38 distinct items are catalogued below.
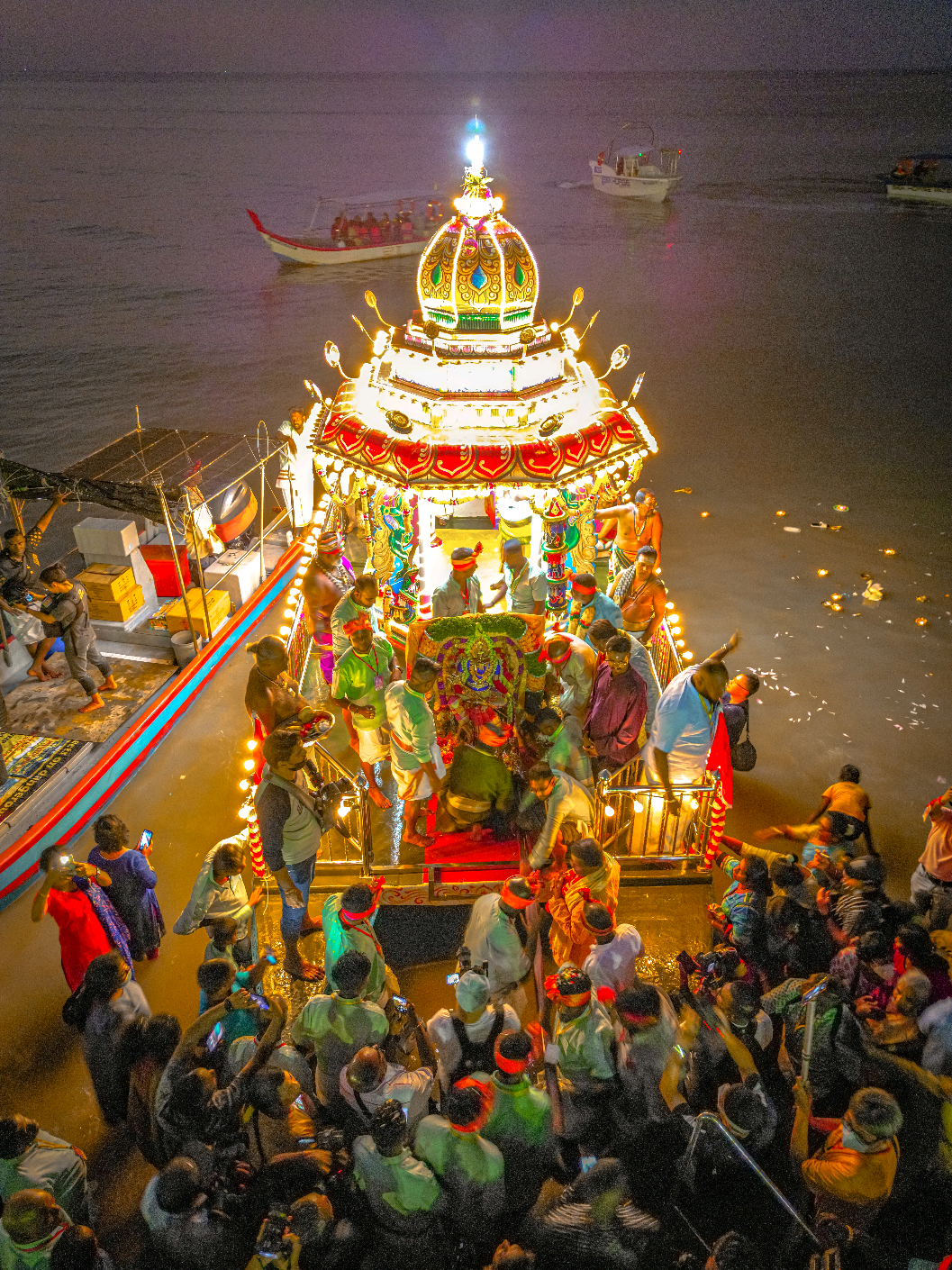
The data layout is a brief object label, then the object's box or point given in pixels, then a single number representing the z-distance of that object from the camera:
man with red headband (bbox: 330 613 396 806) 6.37
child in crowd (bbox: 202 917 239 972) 4.63
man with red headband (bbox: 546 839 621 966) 4.81
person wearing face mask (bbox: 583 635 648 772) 6.17
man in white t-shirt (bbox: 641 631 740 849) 5.70
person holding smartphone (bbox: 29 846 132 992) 4.82
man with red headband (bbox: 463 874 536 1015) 4.59
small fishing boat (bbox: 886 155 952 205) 47.94
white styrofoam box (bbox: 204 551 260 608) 10.54
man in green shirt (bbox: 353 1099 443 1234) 3.50
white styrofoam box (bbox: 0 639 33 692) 8.66
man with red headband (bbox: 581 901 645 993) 4.57
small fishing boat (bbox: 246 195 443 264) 39.22
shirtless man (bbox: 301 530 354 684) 7.66
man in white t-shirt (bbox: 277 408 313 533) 10.98
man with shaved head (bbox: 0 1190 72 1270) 3.25
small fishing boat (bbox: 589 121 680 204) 52.25
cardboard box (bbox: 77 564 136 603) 9.29
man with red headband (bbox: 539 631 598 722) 6.48
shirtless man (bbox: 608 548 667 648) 7.92
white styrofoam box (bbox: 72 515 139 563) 9.36
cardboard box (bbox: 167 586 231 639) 9.38
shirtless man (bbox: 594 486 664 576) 9.09
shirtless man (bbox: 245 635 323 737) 5.76
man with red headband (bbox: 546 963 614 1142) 4.18
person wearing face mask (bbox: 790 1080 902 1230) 3.64
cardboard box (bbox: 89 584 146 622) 9.38
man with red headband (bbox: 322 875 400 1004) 4.45
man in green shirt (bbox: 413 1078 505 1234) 3.66
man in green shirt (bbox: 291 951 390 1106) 4.19
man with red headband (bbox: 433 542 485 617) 7.37
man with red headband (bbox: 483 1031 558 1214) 3.69
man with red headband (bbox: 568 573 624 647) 7.18
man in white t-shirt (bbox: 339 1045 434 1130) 3.71
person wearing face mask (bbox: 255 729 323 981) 5.14
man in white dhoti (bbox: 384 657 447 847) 5.59
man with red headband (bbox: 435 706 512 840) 6.02
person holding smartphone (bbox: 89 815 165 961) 5.25
